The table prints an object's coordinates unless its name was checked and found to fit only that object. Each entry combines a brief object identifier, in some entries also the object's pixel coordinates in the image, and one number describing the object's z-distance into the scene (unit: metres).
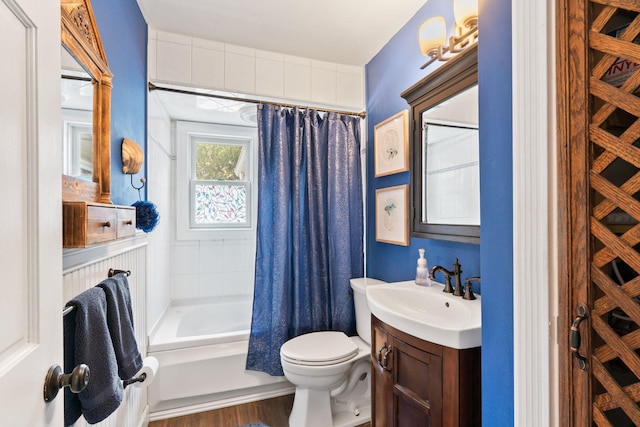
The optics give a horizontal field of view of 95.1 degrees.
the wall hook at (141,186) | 1.53
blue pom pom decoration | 1.44
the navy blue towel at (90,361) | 0.80
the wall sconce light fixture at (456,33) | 1.22
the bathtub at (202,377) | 1.82
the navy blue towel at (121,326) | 0.99
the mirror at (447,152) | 1.34
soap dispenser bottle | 1.52
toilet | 1.65
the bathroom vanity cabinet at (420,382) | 0.98
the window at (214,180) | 2.77
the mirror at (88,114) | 0.89
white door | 0.47
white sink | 0.98
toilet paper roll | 1.29
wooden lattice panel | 0.56
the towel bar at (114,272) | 1.17
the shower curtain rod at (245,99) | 1.88
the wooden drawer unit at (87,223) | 0.75
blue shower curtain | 2.00
